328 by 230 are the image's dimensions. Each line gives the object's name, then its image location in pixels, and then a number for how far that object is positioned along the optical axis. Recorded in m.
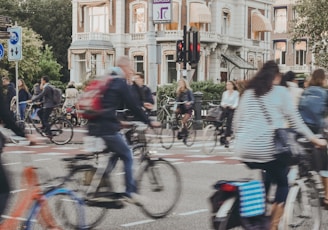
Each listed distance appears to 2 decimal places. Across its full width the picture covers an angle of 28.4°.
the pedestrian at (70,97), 25.67
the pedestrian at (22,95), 20.16
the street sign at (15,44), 19.42
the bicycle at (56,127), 17.39
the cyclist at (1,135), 4.95
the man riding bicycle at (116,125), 7.08
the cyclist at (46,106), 17.31
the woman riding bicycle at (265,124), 5.54
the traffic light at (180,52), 19.91
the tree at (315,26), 33.56
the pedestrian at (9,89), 21.56
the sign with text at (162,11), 21.59
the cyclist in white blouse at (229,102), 15.93
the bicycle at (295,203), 5.18
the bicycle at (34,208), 5.45
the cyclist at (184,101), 17.37
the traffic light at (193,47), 19.81
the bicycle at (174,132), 17.45
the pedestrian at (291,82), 9.07
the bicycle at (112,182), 6.91
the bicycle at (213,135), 15.98
